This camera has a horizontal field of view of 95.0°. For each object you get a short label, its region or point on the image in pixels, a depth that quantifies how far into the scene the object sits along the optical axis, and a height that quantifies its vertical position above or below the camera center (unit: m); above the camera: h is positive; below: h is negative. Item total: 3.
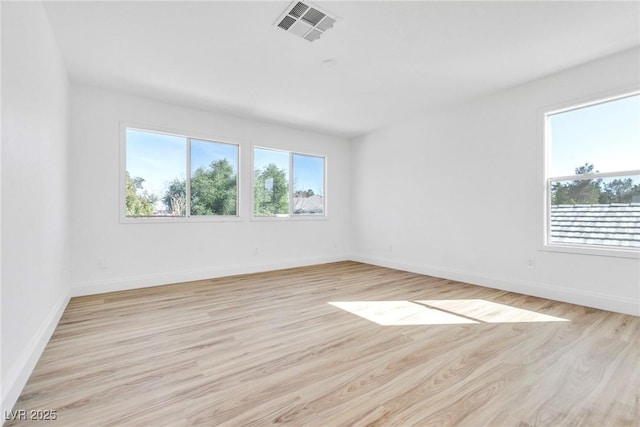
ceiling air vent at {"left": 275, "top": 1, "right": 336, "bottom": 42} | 2.31 +1.62
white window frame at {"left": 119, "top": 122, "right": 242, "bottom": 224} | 3.97 +0.54
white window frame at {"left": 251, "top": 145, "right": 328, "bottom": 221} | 5.09 +0.31
